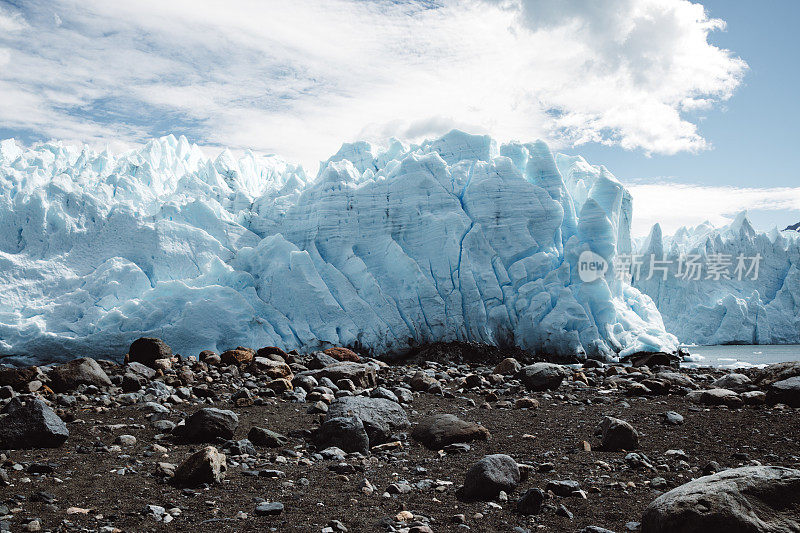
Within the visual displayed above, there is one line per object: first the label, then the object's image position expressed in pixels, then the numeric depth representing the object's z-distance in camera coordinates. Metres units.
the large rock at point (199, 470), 3.99
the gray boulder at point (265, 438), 5.18
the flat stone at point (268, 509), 3.50
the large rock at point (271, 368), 9.53
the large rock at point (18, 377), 8.18
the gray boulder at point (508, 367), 10.98
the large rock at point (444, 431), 5.29
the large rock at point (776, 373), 8.24
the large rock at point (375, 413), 5.42
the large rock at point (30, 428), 4.79
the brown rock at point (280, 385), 7.78
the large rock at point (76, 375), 8.12
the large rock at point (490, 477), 3.82
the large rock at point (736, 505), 2.74
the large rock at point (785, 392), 6.76
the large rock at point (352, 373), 8.85
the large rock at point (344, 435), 5.05
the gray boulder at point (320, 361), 10.45
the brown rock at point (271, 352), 11.96
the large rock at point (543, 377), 8.80
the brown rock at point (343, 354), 12.04
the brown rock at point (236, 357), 11.51
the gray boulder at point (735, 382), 8.37
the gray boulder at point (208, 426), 5.20
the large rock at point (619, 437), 5.04
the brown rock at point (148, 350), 11.59
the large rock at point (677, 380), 8.87
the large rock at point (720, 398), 6.86
